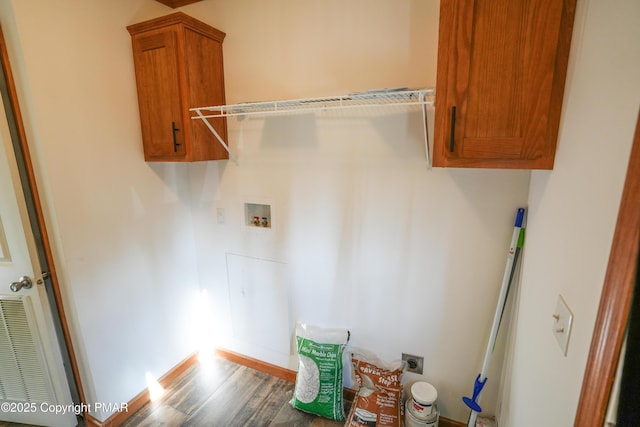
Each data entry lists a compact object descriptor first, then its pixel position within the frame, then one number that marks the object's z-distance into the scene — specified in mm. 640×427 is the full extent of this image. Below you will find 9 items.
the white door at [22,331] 1423
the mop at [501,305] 1316
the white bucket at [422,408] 1548
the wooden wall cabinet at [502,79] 928
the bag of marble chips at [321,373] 1785
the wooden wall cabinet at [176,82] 1579
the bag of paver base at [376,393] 1605
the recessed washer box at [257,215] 1956
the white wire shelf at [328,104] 1217
